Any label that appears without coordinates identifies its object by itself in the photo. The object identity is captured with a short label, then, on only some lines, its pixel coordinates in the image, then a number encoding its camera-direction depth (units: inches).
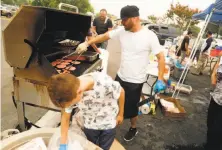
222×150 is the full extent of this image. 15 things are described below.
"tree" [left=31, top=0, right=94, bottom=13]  1285.7
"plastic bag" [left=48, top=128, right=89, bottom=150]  58.6
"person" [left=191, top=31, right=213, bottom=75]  306.5
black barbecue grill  70.2
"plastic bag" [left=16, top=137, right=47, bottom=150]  56.9
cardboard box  148.5
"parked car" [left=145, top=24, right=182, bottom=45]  479.8
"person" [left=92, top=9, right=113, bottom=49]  215.1
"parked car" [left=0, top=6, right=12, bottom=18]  856.9
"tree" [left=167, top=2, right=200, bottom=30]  711.8
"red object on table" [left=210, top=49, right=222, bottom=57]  323.3
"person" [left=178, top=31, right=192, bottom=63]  283.4
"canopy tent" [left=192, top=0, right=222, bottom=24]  171.9
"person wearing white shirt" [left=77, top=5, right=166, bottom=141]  90.7
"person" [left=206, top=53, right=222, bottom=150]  92.7
